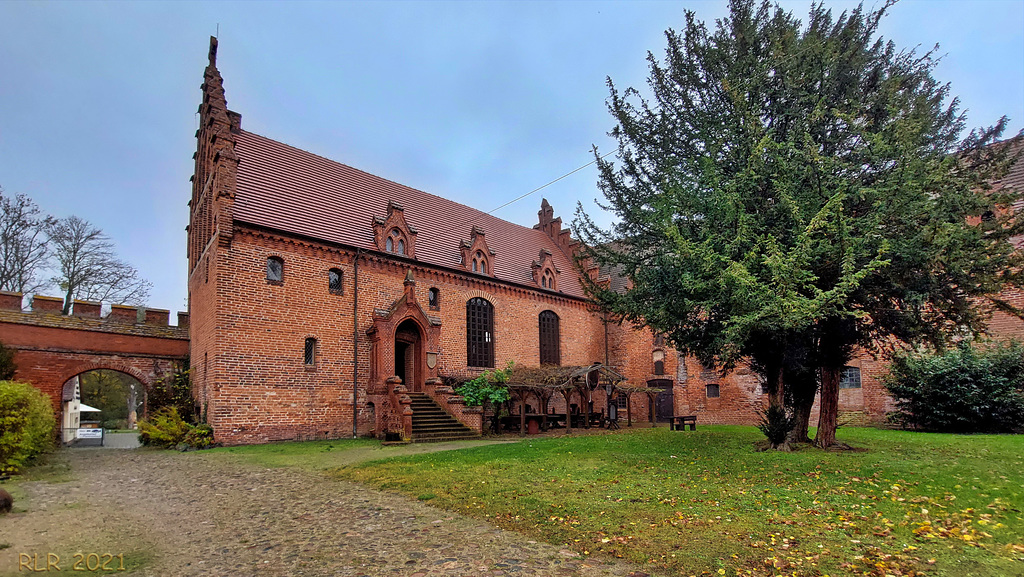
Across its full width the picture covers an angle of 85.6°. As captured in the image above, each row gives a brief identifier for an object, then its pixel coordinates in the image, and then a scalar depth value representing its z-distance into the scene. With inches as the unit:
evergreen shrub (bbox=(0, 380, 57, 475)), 397.4
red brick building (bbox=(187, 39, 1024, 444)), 668.1
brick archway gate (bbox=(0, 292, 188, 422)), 718.5
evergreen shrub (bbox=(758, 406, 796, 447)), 474.0
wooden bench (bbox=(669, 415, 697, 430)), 784.9
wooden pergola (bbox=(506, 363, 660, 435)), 786.2
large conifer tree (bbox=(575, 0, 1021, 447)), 355.3
